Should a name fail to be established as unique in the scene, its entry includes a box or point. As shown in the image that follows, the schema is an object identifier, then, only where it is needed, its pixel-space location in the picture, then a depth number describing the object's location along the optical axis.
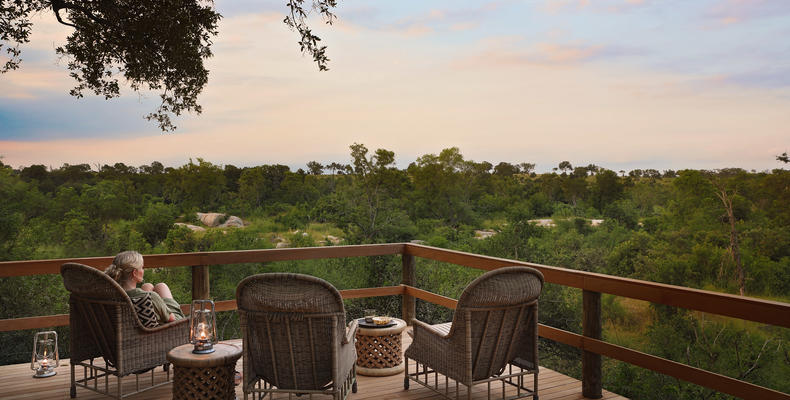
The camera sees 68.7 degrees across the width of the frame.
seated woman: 3.75
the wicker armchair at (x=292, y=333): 3.08
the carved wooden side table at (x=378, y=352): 4.30
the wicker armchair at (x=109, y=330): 3.47
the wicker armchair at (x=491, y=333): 3.24
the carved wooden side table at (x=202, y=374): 3.18
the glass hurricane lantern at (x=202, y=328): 3.29
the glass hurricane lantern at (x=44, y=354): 4.22
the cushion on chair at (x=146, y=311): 3.64
